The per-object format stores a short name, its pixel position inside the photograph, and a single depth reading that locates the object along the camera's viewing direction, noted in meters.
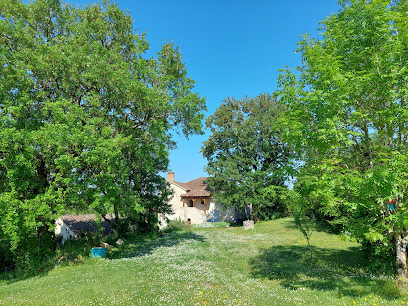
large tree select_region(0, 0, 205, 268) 13.00
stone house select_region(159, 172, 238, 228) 43.25
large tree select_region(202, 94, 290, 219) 35.72
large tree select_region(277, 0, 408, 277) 7.94
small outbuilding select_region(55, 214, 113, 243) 32.44
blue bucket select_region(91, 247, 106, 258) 16.52
